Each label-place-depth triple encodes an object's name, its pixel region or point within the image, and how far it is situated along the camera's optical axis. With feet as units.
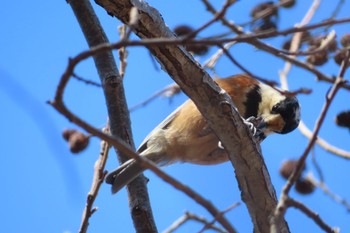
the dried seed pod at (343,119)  21.10
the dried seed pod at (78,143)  21.18
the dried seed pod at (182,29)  21.04
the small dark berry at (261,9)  21.07
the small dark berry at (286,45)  21.71
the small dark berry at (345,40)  19.54
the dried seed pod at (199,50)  21.62
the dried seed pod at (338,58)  18.65
